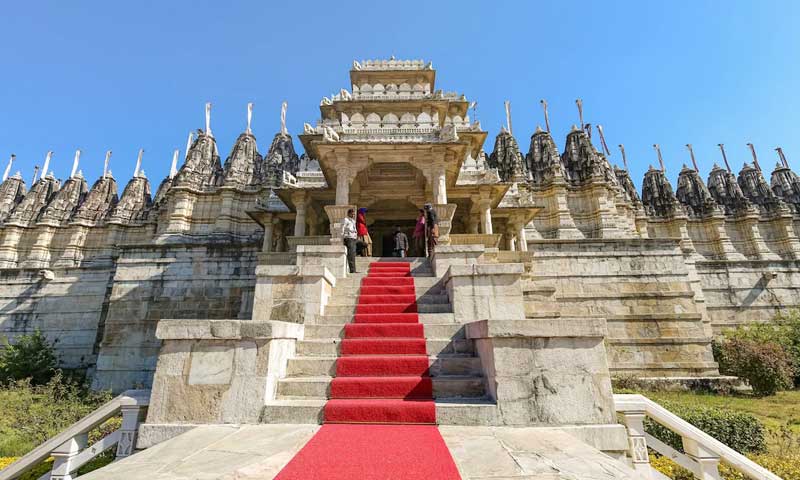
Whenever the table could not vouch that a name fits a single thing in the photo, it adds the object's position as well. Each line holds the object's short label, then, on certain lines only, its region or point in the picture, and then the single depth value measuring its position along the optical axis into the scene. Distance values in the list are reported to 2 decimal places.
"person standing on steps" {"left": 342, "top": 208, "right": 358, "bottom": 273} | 9.81
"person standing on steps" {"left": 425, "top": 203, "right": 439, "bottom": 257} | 11.20
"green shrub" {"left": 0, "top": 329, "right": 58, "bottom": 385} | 17.88
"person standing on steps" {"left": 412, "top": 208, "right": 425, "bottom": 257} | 12.10
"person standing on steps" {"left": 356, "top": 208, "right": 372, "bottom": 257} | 11.62
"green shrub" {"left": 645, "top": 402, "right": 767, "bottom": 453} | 6.88
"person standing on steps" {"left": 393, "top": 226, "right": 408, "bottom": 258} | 12.15
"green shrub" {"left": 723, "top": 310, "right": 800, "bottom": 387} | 17.77
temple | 4.30
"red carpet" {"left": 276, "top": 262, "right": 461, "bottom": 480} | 2.78
